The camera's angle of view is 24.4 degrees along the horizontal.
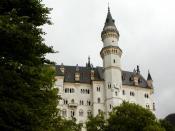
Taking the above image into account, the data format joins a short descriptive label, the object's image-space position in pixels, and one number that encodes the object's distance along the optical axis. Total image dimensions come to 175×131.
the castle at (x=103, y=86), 106.62
